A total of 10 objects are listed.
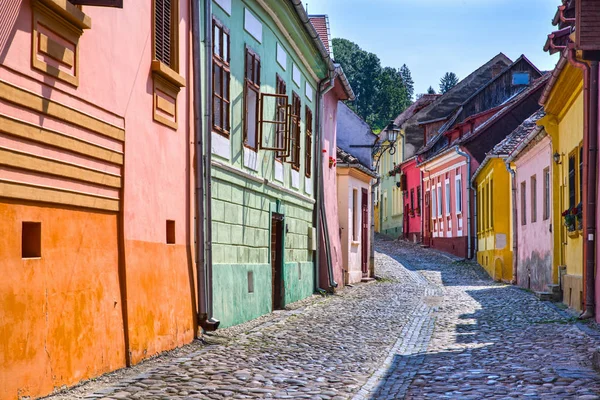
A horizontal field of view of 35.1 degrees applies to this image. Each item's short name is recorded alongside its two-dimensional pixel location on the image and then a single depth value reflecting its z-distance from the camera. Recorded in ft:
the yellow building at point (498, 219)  89.11
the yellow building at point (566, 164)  51.19
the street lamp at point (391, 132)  86.63
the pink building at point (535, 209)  64.95
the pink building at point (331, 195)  71.92
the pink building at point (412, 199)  157.48
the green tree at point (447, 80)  455.63
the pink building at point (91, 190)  22.43
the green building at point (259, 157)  41.67
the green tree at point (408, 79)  421.83
